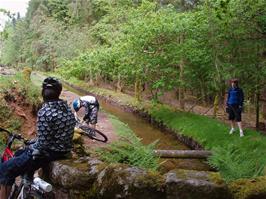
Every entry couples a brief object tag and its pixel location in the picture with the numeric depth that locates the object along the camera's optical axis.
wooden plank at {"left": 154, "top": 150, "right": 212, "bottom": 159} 11.59
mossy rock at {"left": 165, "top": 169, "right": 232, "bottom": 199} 4.14
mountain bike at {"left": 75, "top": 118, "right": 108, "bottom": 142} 7.40
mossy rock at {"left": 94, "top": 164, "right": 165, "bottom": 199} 4.39
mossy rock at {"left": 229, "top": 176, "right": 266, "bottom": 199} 4.24
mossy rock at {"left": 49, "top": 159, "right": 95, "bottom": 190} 4.71
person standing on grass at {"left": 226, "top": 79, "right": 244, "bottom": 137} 12.80
